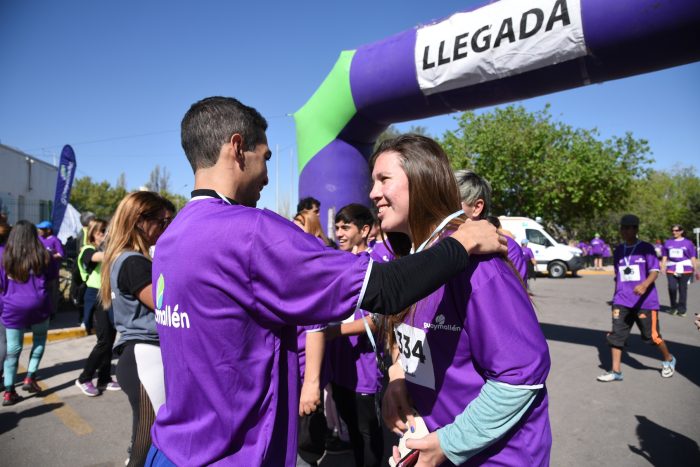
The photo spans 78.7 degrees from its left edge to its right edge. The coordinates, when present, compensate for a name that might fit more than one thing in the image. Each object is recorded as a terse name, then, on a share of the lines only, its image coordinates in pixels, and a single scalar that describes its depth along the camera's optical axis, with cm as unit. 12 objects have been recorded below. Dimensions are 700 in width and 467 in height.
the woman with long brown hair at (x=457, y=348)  122
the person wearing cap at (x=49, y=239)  738
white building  1727
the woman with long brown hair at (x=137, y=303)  236
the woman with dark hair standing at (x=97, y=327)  482
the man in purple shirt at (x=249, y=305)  116
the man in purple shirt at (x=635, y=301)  529
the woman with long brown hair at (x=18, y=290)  458
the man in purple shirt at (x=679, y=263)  943
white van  1862
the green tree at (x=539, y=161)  2369
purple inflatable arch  420
